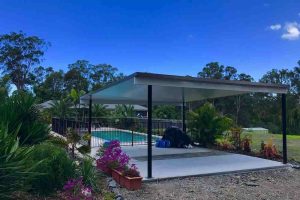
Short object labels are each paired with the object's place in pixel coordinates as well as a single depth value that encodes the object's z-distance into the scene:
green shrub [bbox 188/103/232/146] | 10.04
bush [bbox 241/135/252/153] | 8.95
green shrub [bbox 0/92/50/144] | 5.64
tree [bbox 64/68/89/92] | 36.30
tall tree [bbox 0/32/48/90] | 30.72
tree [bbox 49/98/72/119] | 21.07
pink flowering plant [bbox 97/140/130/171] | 5.53
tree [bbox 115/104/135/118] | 21.30
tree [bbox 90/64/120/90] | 39.77
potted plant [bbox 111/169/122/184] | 5.26
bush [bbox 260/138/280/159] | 7.85
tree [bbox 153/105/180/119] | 23.17
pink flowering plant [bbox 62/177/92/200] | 3.81
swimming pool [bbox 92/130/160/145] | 12.30
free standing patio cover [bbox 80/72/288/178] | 5.60
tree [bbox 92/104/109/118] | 22.41
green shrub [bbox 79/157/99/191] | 4.62
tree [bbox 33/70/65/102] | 34.87
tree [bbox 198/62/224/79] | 30.08
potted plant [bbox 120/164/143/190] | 4.88
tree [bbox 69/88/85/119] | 21.40
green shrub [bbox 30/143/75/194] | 4.12
